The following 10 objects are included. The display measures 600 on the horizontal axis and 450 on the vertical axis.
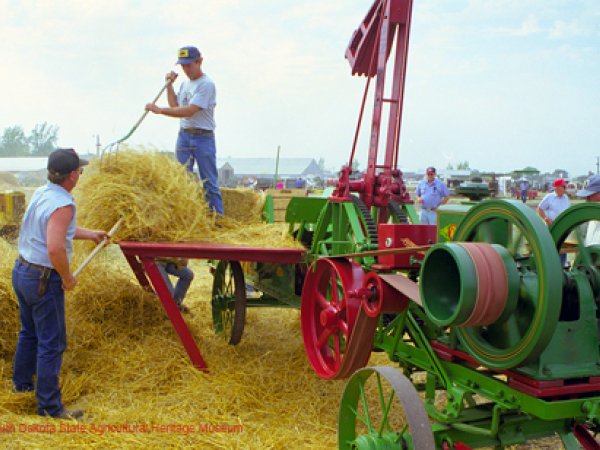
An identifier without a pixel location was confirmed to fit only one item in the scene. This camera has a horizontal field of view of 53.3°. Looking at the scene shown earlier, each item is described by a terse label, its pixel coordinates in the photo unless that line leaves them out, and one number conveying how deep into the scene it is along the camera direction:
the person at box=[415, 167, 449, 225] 10.64
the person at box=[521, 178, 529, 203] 27.88
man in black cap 3.83
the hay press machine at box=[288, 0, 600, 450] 2.35
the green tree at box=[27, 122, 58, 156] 81.25
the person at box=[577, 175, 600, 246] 4.51
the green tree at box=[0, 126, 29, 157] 82.06
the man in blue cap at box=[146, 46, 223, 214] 5.78
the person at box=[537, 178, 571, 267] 8.12
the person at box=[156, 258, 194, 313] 6.20
